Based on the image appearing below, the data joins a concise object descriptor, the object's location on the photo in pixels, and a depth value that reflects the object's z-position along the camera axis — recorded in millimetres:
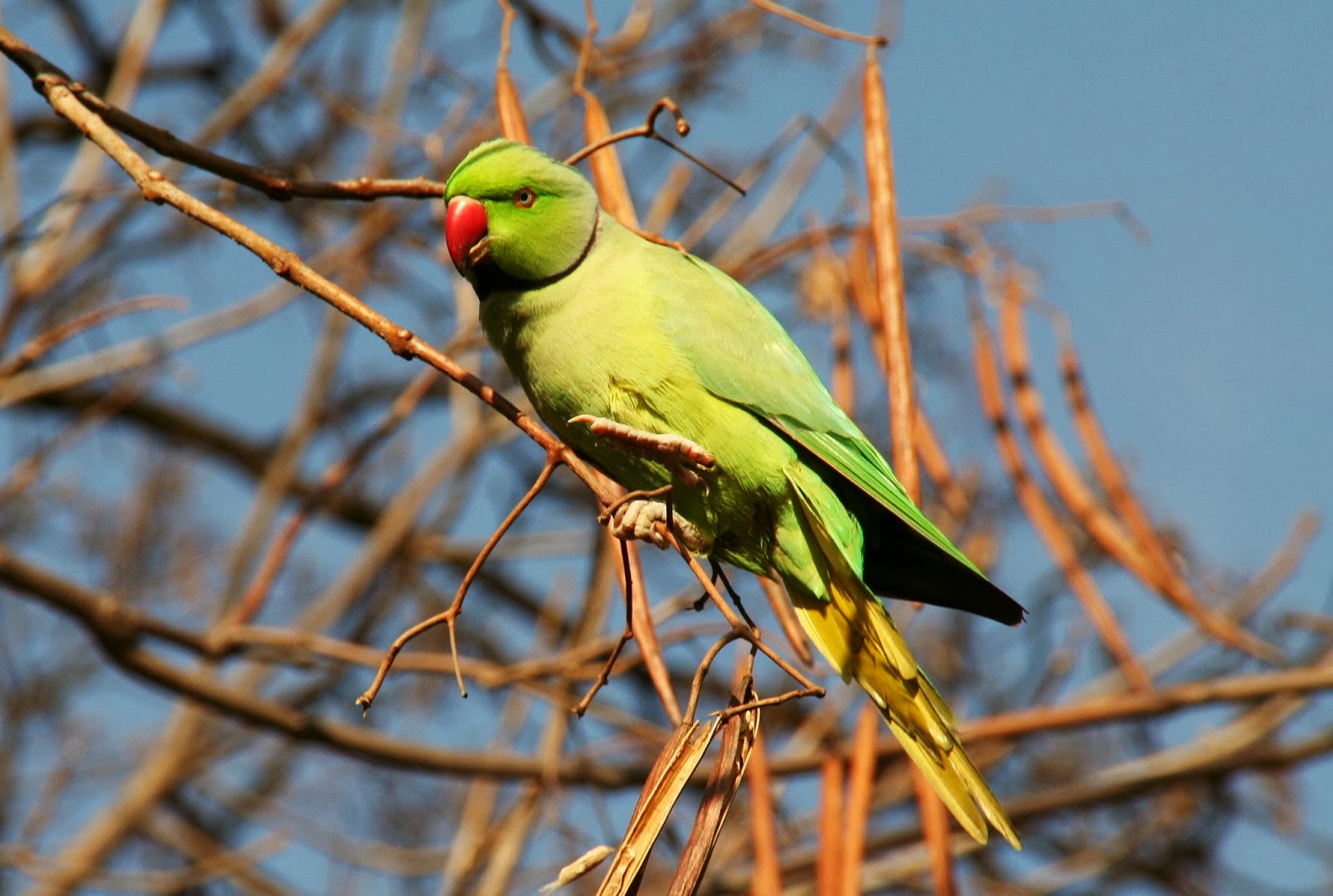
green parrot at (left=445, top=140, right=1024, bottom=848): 4820
